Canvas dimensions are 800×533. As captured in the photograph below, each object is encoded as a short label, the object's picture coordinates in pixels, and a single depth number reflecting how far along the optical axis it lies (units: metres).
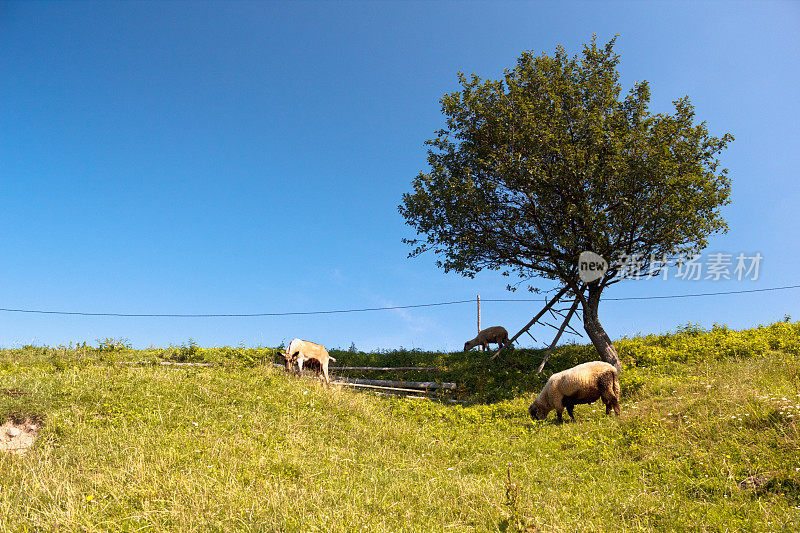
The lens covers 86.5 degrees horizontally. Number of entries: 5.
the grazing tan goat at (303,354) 19.05
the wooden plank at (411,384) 20.23
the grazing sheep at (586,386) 13.51
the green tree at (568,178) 18.92
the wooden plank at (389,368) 23.08
